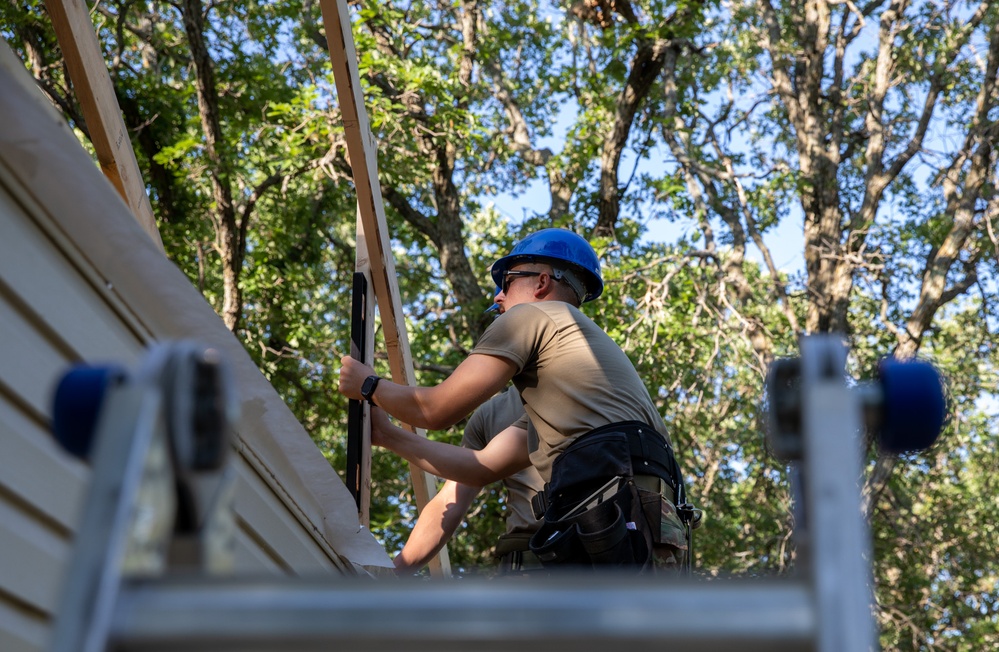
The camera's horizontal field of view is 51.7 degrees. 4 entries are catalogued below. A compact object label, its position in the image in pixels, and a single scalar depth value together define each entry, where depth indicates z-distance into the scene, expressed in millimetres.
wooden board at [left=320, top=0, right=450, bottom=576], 3586
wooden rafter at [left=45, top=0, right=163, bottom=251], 2732
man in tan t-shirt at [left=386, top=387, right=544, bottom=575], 3613
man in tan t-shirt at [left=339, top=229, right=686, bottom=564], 2920
